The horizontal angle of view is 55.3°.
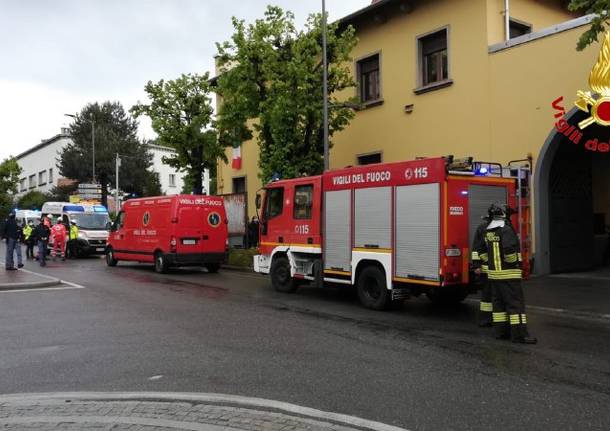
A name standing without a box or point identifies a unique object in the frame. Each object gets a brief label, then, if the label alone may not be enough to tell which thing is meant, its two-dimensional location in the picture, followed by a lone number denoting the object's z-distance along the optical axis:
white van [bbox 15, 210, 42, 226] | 41.24
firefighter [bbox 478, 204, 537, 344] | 7.28
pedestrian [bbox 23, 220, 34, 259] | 24.41
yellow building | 14.86
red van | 17.19
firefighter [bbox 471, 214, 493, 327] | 7.88
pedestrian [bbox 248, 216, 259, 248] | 23.10
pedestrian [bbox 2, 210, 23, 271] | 17.38
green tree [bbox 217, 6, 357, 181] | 17.66
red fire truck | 8.92
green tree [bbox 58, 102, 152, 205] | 57.78
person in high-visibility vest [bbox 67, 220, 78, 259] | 24.75
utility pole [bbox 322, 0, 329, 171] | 16.61
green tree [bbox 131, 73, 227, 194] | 23.00
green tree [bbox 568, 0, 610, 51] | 8.77
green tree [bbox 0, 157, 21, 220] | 47.56
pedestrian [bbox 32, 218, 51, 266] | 20.38
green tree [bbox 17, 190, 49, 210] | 63.22
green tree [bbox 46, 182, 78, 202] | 59.72
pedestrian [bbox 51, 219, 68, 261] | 24.42
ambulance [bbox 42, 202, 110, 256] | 25.02
